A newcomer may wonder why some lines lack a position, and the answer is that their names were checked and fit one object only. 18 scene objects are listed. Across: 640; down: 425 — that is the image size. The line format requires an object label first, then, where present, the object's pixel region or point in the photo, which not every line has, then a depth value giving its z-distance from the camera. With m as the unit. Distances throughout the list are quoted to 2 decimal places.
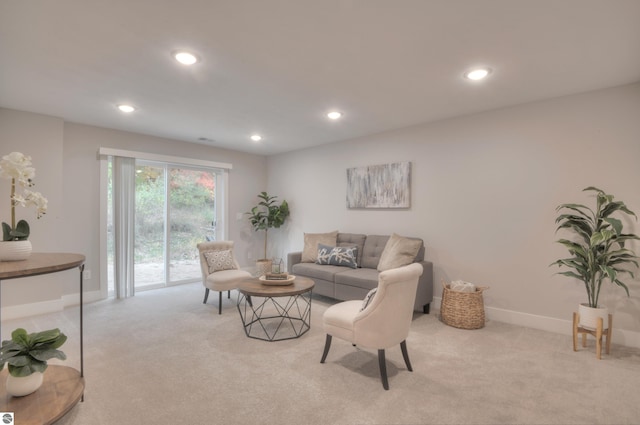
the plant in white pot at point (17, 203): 1.76
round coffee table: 3.02
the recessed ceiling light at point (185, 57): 2.36
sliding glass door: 4.93
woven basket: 3.34
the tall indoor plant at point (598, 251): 2.65
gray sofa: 3.76
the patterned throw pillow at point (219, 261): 4.12
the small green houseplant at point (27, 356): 1.72
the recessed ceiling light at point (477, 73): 2.62
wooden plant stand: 2.64
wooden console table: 1.56
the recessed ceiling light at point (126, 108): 3.56
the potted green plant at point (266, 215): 5.91
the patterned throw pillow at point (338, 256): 4.39
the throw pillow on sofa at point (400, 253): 3.79
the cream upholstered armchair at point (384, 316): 2.14
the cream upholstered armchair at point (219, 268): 3.85
